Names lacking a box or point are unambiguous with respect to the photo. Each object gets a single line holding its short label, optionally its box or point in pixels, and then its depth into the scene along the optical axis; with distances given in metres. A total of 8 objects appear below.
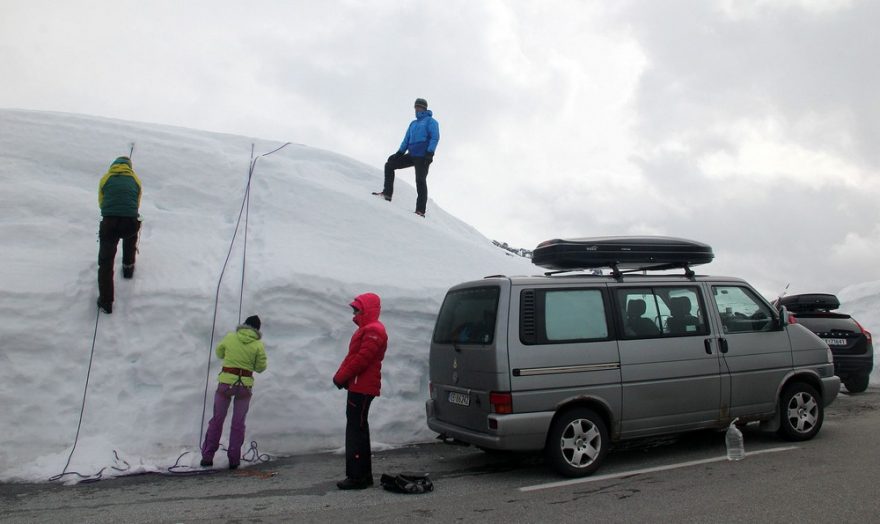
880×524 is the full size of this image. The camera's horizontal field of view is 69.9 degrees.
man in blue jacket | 12.07
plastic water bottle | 6.59
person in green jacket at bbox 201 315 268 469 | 6.91
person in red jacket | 5.94
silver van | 6.03
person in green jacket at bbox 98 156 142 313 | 7.77
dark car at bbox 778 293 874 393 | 11.59
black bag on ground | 5.72
